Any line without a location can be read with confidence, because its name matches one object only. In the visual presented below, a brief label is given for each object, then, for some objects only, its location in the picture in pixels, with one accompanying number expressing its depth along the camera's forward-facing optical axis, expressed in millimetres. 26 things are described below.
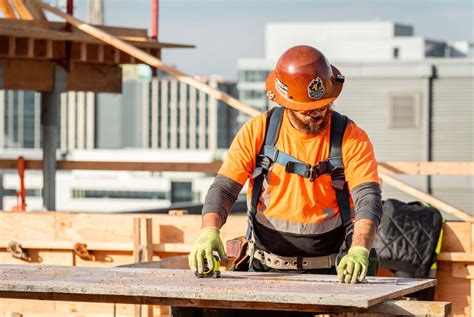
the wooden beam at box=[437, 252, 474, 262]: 11320
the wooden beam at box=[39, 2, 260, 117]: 15938
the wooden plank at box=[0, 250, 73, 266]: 12204
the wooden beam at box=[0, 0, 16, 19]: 19000
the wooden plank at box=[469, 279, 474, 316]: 11367
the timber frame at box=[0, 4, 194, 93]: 17625
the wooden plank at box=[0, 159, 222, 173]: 17094
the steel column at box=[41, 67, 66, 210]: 19422
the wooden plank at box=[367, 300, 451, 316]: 6973
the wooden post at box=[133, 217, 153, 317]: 11789
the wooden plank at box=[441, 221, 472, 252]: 11461
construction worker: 8281
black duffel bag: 11211
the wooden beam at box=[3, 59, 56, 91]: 18688
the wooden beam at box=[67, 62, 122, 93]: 19891
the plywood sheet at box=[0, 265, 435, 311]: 6895
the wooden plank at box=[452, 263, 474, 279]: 11383
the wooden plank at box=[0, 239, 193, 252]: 11773
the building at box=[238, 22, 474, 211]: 44844
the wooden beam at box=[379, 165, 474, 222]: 13859
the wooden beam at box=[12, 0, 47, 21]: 18516
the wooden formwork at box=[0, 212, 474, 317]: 11453
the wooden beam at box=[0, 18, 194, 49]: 17016
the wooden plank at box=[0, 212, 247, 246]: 11891
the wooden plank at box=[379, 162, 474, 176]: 15602
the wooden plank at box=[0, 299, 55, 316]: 11750
